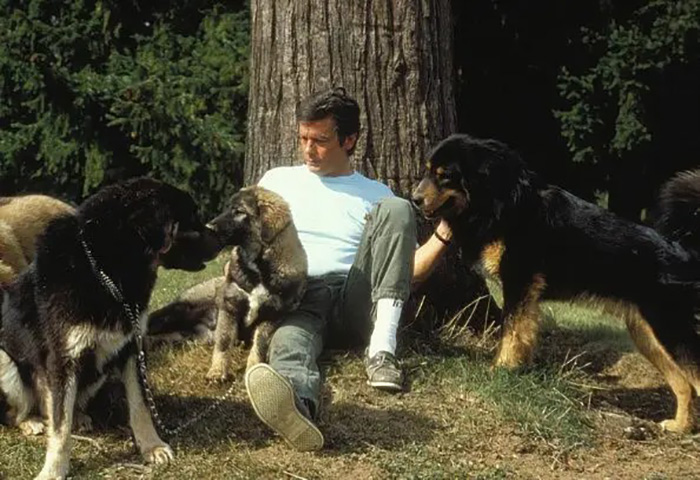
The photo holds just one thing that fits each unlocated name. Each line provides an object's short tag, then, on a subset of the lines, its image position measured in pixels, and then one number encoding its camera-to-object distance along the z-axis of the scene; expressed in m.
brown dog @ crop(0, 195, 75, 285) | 6.04
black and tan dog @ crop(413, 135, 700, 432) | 5.45
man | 5.23
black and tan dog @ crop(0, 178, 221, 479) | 4.29
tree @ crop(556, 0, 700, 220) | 14.70
